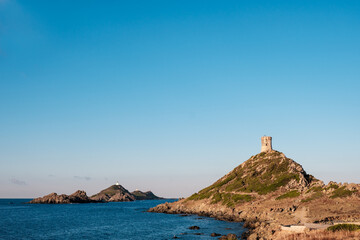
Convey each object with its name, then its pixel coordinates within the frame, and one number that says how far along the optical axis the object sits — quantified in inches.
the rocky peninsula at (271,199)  3125.0
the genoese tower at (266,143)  7421.3
